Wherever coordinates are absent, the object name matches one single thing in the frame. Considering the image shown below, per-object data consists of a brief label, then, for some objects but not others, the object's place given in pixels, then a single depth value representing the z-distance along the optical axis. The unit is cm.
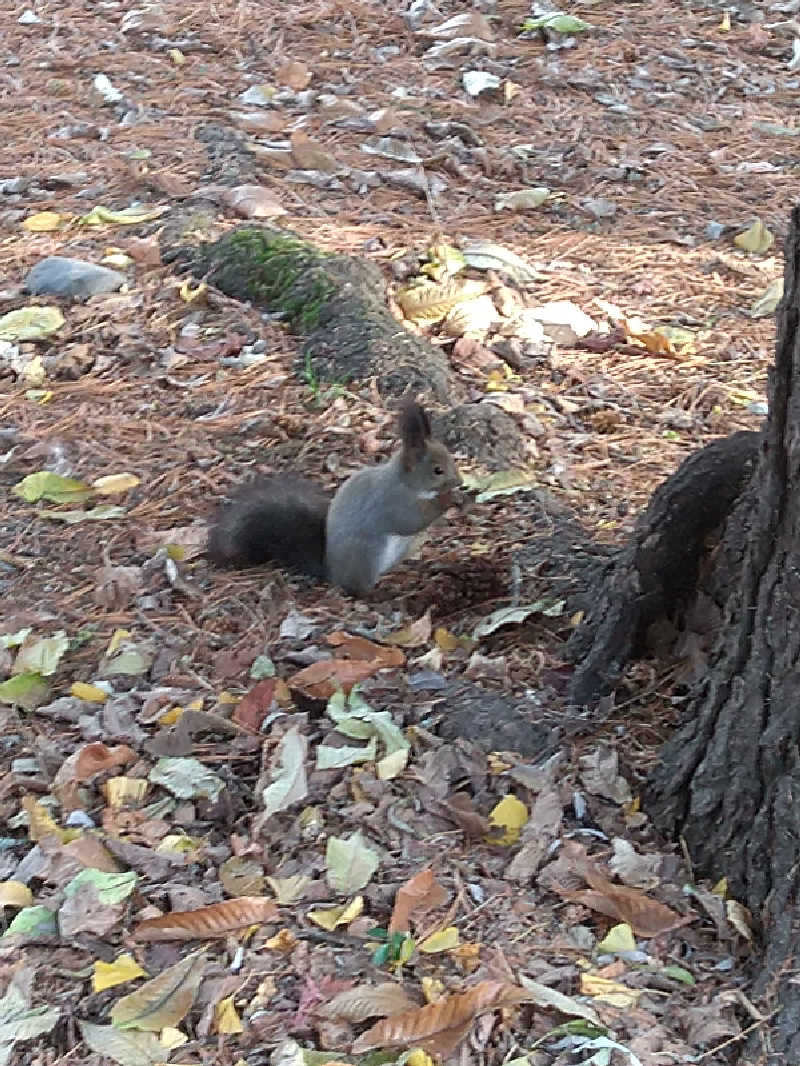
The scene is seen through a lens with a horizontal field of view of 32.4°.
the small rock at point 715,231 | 413
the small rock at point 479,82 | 495
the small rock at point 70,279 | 377
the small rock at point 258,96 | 488
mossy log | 335
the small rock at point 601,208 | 425
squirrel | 279
